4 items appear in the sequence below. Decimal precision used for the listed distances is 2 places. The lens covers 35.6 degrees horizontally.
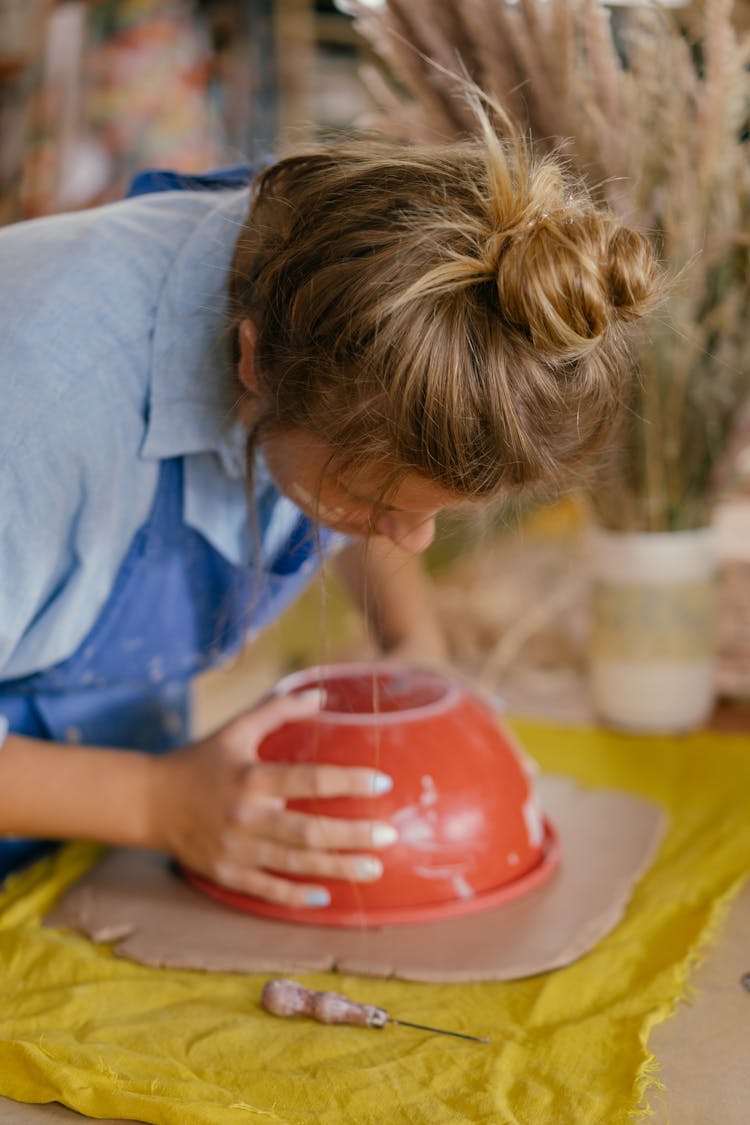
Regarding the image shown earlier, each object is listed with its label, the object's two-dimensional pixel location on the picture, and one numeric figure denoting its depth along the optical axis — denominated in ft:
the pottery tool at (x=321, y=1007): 2.27
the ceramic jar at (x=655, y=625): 3.70
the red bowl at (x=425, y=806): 2.71
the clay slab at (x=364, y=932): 2.52
